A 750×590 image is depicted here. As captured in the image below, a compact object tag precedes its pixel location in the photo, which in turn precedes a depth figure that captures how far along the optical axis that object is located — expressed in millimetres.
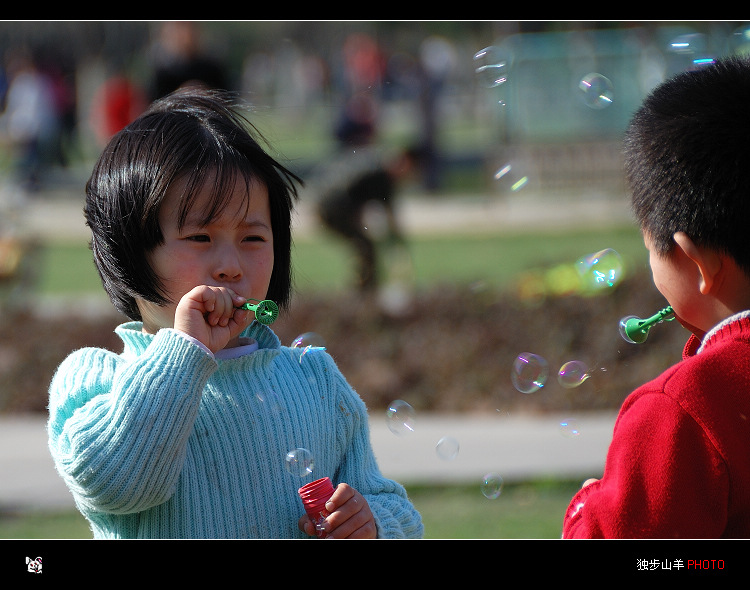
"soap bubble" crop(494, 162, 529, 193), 3510
